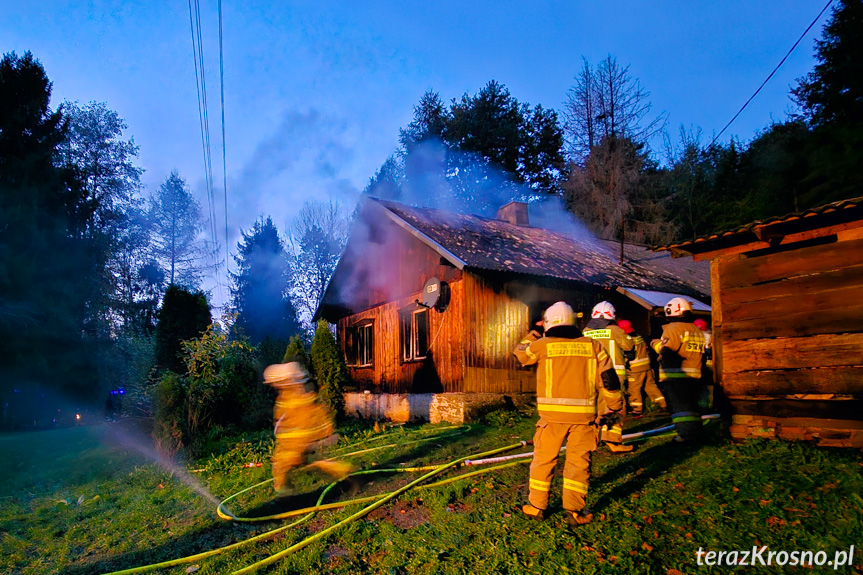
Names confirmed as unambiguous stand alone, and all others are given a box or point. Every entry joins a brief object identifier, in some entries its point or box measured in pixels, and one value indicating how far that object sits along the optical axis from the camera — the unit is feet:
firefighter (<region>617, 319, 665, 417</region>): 23.86
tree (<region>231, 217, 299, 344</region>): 127.95
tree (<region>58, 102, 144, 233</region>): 95.66
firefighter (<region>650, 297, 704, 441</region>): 22.38
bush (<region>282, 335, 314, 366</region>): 46.78
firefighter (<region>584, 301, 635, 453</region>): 21.59
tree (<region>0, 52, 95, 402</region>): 70.28
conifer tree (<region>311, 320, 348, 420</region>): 46.88
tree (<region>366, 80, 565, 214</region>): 117.19
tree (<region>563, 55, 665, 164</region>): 108.37
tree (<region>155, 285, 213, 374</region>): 51.01
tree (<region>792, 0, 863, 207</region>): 49.65
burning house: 39.91
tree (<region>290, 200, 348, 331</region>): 120.98
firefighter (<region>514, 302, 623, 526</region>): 14.83
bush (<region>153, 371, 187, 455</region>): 31.63
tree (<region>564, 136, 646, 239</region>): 102.68
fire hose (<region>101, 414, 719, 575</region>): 14.78
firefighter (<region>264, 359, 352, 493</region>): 19.51
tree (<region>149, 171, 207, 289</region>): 107.86
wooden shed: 19.94
